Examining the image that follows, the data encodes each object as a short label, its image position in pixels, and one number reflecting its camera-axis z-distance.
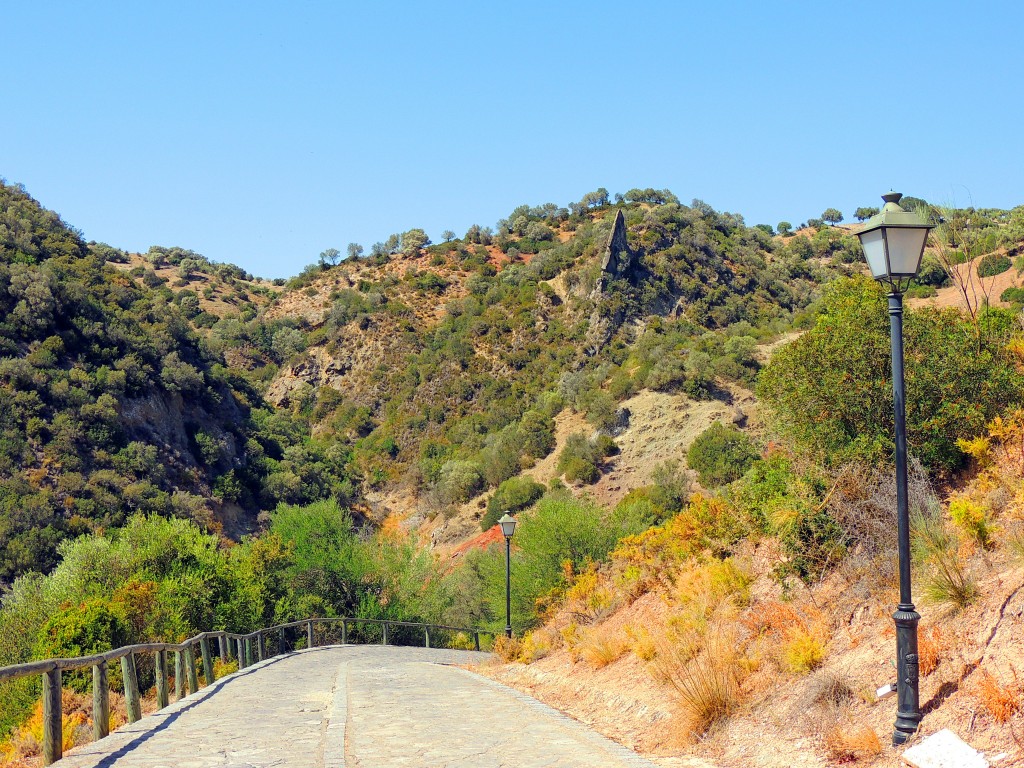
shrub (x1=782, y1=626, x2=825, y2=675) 8.59
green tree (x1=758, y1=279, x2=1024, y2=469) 11.05
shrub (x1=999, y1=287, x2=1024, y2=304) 33.16
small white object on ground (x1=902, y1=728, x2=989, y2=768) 6.00
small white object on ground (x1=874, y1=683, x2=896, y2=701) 7.42
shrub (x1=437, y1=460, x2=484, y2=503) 57.69
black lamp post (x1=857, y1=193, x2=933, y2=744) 7.00
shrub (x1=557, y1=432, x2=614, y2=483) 50.59
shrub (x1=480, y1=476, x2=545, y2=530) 51.12
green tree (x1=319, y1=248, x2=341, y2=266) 103.62
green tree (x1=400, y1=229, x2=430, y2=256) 101.38
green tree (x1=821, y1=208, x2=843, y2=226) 106.62
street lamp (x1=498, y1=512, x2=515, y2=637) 23.39
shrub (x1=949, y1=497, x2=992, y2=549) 8.72
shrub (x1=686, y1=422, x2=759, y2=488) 42.91
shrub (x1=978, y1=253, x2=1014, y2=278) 43.56
